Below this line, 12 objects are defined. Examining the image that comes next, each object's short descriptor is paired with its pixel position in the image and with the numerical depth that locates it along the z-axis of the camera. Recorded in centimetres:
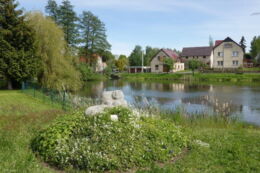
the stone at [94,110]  549
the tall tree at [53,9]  4089
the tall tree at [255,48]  6302
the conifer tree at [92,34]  5006
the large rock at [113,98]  724
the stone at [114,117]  512
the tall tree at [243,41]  8216
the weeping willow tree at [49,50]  2125
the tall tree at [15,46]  1842
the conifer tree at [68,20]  4169
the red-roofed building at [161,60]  5859
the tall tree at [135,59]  7469
